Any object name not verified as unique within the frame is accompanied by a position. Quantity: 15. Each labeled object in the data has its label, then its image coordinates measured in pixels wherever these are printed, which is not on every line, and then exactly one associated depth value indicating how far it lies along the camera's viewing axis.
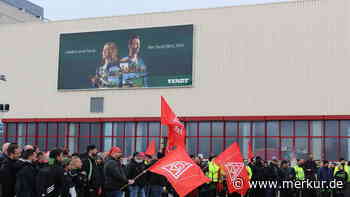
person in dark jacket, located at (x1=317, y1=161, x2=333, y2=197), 27.36
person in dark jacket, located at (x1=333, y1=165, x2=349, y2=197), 27.16
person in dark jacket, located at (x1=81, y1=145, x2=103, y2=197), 15.84
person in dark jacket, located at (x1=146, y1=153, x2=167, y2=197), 20.48
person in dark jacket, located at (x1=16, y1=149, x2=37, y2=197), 12.30
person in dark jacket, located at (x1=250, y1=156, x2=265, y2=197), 25.22
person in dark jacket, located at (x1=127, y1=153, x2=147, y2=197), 20.09
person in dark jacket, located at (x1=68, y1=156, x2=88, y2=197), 15.35
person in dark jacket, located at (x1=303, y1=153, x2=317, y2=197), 27.92
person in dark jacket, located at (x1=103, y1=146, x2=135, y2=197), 17.31
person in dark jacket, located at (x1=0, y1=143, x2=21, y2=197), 12.81
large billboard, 48.16
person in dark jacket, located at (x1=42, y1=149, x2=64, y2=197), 12.75
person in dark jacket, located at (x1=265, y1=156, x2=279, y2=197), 25.58
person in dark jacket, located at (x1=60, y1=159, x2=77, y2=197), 13.02
